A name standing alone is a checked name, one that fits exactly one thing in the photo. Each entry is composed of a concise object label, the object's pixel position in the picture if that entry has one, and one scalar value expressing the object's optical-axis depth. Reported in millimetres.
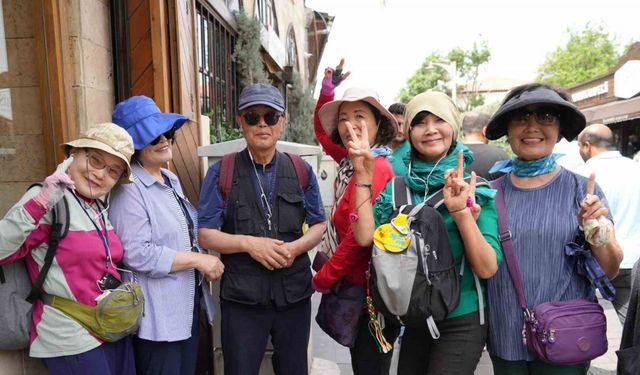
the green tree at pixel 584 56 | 42188
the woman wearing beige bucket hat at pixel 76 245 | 1802
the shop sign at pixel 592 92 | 15814
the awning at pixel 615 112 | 11169
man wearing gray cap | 2482
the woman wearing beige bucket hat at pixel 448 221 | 1860
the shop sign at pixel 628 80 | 12781
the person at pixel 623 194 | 3854
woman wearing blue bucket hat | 2221
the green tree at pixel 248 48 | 8305
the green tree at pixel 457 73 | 40531
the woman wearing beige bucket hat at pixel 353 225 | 2232
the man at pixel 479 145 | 3795
